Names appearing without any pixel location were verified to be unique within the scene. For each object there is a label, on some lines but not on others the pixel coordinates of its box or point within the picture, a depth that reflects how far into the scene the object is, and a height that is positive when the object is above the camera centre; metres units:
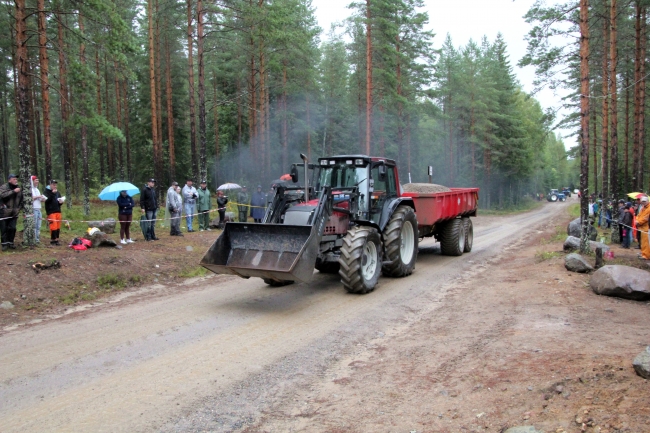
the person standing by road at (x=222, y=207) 16.62 -0.41
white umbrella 21.53 +0.43
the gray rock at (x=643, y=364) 4.12 -1.56
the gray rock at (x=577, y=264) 9.79 -1.58
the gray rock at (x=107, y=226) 13.80 -0.82
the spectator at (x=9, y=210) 9.74 -0.21
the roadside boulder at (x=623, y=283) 7.92 -1.61
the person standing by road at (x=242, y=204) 17.20 -0.33
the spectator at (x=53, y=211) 10.80 -0.29
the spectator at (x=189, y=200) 15.05 -0.13
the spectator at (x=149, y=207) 12.77 -0.28
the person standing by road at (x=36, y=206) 10.71 -0.17
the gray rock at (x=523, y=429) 3.49 -1.78
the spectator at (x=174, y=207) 14.02 -0.32
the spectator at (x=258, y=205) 16.62 -0.37
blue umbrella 14.11 +0.26
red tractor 7.61 -0.65
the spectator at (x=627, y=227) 14.22 -1.16
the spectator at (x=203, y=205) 15.96 -0.31
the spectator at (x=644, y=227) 11.73 -1.01
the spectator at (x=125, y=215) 11.99 -0.45
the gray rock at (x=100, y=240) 10.94 -0.97
